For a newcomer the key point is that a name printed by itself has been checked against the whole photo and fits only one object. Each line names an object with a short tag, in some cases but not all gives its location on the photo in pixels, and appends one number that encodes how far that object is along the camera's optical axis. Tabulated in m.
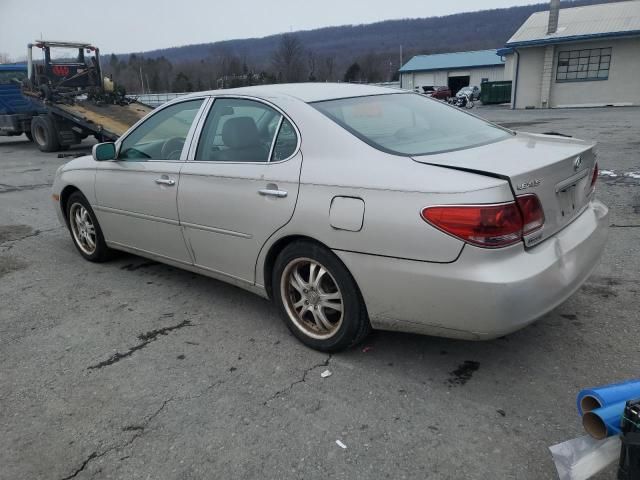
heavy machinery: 13.40
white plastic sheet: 1.90
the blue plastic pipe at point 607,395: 1.95
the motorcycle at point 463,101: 31.86
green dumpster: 32.62
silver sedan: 2.50
